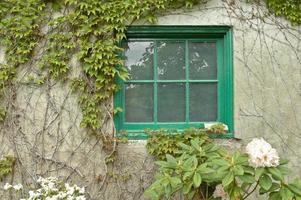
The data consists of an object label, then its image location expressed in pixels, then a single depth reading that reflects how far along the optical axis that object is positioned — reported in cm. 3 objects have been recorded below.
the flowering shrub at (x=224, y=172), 288
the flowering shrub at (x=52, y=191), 329
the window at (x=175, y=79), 391
